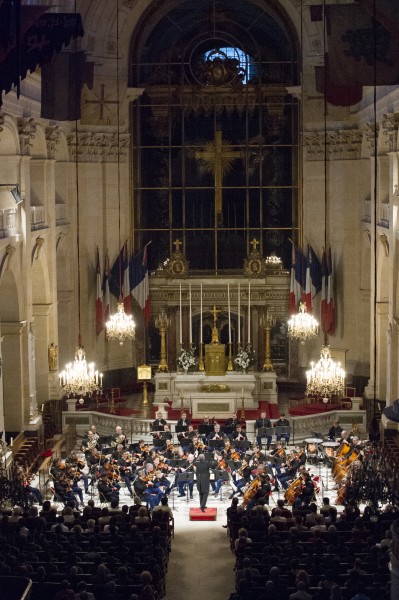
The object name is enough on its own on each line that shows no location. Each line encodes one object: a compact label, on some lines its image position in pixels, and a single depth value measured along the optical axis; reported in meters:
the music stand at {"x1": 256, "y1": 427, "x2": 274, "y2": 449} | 33.66
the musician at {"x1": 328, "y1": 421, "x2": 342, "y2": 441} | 34.19
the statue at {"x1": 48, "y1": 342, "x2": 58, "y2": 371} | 38.06
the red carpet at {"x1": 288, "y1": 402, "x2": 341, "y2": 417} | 38.28
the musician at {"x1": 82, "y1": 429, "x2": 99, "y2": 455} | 32.29
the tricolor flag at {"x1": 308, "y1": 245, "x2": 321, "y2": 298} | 40.94
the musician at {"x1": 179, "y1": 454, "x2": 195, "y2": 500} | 30.41
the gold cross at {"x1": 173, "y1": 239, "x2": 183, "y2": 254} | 41.49
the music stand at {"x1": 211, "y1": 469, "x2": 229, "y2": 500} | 29.80
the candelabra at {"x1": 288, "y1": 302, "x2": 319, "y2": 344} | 37.25
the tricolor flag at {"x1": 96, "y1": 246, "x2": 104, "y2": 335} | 40.94
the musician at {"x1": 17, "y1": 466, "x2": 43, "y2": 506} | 27.45
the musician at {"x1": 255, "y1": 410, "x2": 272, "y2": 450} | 34.06
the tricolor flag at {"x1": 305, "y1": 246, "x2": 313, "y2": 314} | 40.50
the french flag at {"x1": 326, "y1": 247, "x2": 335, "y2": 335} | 40.72
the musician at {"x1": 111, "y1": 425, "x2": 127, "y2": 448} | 33.12
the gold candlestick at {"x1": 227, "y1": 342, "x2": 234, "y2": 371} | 39.12
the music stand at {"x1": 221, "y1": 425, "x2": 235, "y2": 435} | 33.94
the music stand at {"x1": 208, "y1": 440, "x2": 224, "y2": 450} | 31.95
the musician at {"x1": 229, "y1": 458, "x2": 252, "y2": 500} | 29.91
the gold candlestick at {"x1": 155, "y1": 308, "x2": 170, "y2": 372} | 39.50
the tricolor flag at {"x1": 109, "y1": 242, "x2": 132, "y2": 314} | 41.25
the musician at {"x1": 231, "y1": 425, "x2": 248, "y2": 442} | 32.62
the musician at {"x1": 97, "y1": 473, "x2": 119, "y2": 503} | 28.52
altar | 37.88
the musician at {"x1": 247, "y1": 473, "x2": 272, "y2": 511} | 27.33
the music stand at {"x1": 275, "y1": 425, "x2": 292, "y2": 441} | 33.56
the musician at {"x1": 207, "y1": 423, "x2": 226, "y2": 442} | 32.52
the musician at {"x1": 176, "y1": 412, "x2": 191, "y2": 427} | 34.67
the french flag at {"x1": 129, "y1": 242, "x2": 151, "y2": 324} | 41.50
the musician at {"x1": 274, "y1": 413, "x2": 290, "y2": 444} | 33.62
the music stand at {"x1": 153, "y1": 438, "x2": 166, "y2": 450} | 32.75
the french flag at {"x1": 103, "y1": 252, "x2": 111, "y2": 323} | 41.09
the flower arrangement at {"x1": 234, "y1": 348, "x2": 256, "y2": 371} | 38.88
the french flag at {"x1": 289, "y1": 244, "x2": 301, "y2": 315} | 41.38
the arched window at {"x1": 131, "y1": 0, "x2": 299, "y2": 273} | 42.66
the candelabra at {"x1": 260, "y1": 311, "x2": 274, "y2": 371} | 40.19
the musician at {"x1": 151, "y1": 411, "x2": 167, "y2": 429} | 34.84
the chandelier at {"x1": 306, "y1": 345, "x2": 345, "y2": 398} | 31.05
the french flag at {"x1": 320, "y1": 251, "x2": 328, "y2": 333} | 40.78
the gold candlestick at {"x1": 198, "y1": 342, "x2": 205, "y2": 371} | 39.09
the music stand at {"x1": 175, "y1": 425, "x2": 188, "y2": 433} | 33.94
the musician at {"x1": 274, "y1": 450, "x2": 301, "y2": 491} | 30.48
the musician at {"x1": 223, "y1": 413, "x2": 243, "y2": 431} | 34.09
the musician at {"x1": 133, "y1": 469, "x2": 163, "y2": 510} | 28.86
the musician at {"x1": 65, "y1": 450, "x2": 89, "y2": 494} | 30.12
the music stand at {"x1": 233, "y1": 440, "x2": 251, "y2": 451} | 32.16
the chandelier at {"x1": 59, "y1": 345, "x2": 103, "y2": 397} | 31.94
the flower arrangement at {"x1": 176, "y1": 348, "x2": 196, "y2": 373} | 38.81
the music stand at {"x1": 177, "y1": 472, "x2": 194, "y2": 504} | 29.75
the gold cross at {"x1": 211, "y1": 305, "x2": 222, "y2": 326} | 39.71
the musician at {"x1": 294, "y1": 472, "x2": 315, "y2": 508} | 27.38
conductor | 29.39
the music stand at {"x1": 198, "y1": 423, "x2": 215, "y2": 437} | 33.94
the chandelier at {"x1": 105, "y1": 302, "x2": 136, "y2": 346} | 36.56
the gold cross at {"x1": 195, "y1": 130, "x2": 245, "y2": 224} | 42.78
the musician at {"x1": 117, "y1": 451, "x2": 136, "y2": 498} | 29.84
